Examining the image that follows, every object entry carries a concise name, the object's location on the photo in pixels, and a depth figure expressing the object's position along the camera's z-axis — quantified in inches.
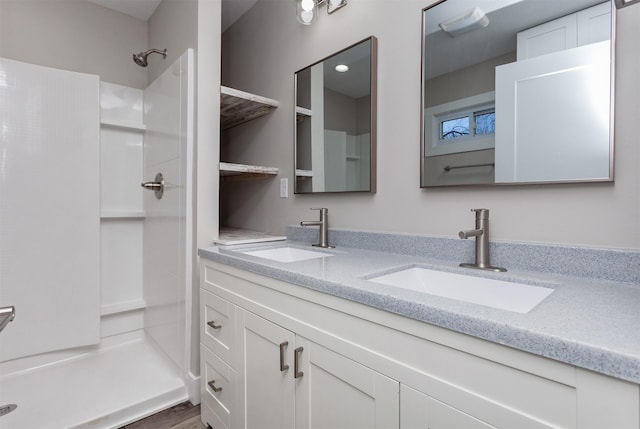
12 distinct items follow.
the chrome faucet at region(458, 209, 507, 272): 42.1
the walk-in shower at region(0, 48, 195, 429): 69.5
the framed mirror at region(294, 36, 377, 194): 58.4
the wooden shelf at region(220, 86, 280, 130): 72.9
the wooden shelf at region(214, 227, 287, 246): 65.3
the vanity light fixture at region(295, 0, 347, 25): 64.3
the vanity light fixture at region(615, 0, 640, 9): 27.9
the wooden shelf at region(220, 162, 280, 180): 69.7
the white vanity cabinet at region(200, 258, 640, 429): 20.4
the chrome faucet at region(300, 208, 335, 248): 62.6
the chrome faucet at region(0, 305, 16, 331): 24.5
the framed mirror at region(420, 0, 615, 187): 36.5
